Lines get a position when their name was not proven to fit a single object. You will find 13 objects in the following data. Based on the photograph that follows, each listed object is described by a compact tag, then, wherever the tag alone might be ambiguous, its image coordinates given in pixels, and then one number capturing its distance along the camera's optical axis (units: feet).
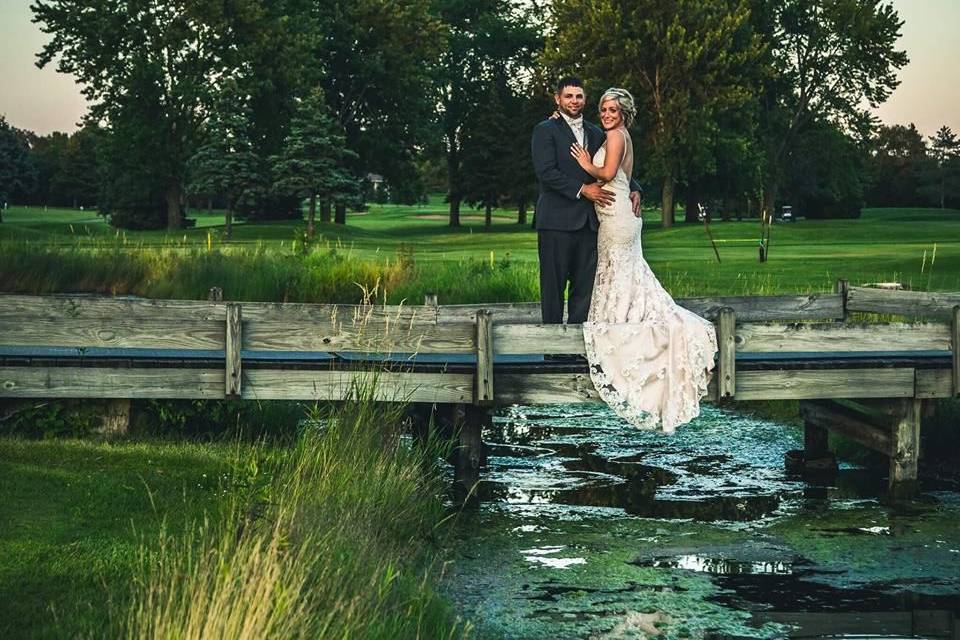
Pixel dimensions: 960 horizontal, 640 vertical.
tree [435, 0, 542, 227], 276.82
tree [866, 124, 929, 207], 338.75
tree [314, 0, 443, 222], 237.86
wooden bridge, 38.22
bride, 38.04
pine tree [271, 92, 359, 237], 196.03
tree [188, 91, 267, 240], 193.77
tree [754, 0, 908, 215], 230.07
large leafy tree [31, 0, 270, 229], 206.59
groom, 39.40
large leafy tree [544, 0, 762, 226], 196.24
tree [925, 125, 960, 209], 310.86
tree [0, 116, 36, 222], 288.45
